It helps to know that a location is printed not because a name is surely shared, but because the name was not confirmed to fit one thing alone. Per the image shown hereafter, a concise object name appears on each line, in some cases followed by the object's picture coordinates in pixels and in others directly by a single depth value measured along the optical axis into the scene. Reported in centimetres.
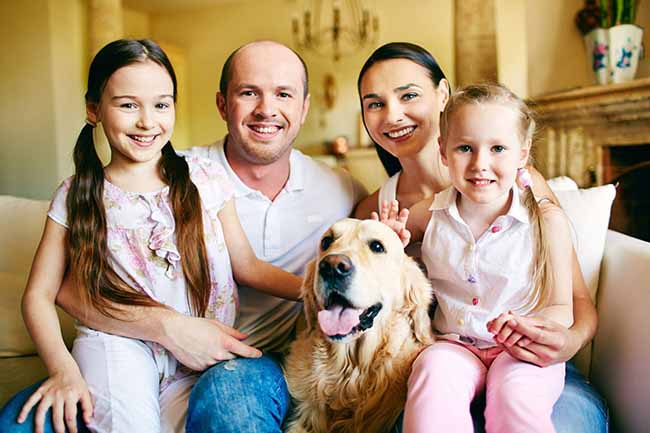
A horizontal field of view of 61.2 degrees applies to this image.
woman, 174
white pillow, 164
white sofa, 133
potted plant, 334
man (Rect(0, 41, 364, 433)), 140
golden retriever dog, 128
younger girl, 125
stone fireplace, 324
